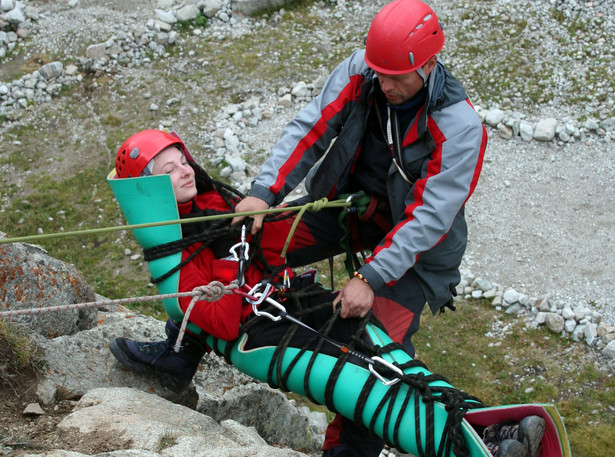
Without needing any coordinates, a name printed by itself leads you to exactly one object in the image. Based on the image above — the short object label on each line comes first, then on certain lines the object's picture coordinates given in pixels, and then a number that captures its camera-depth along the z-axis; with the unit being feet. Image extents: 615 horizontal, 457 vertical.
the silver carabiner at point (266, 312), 12.54
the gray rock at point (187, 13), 35.65
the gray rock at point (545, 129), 26.89
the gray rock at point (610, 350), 19.07
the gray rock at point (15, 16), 35.37
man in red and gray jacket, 11.80
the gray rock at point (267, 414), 15.30
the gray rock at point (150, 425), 10.82
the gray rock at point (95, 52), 33.27
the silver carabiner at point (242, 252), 12.71
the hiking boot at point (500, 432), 10.51
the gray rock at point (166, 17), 35.35
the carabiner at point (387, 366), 11.44
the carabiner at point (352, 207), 13.83
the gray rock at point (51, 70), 32.22
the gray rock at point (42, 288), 14.60
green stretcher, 10.62
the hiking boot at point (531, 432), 10.09
